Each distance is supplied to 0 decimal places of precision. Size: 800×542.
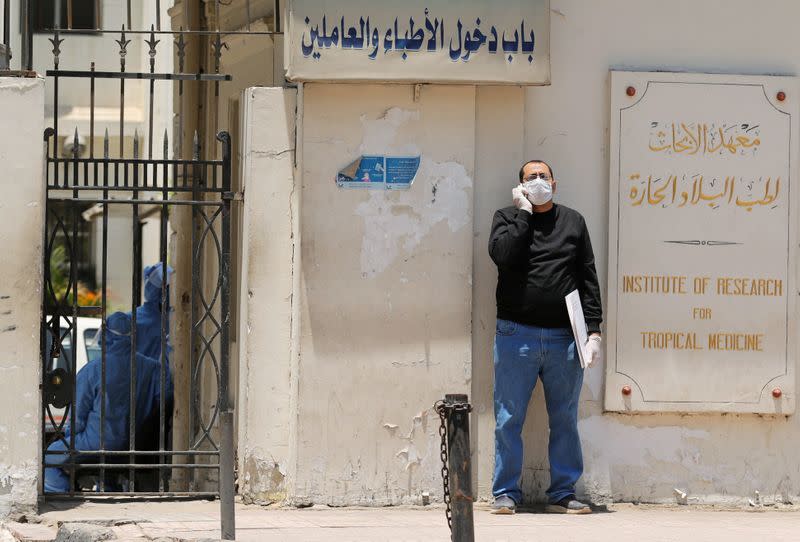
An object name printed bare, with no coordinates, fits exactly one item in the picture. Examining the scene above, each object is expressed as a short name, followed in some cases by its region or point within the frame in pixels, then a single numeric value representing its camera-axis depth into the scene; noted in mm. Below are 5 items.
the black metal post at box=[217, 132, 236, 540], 12266
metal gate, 15242
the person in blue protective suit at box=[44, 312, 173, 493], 18547
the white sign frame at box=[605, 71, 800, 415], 15867
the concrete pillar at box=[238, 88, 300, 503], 15570
